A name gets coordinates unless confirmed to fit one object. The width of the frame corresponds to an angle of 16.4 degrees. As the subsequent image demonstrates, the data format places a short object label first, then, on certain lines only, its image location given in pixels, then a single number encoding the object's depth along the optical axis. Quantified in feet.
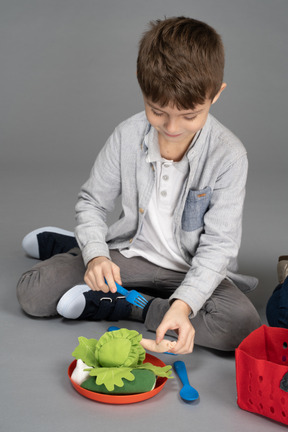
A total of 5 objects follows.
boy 5.81
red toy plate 5.57
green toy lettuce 5.58
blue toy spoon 5.69
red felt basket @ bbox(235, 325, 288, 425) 5.39
